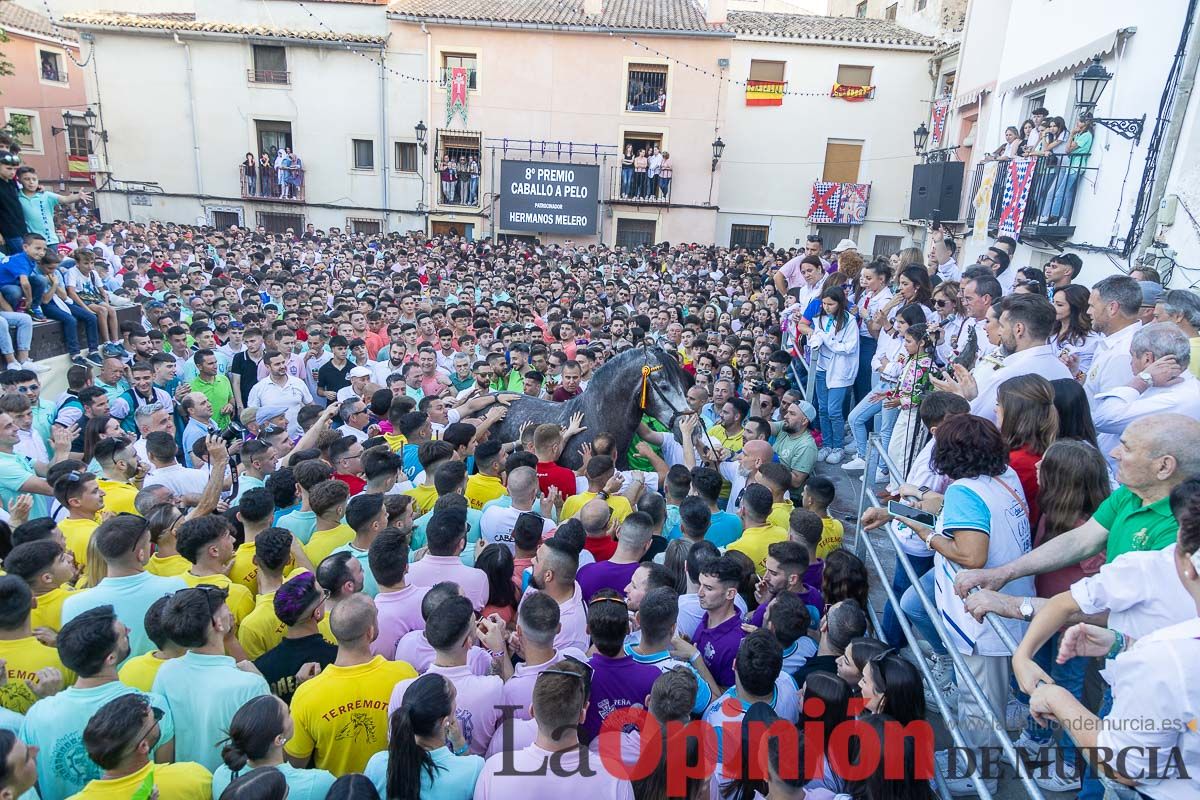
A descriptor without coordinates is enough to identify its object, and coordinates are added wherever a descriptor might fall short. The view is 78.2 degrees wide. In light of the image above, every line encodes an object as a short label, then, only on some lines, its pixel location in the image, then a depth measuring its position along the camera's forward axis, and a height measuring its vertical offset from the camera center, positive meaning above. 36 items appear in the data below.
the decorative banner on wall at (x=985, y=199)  14.18 +0.31
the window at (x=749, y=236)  29.64 -1.41
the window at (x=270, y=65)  27.33 +3.63
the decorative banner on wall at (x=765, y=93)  28.41 +3.98
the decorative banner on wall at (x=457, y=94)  26.53 +2.95
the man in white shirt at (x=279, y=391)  8.07 -2.38
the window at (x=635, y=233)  27.56 -1.49
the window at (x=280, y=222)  28.28 -2.03
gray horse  6.97 -1.89
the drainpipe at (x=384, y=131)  27.08 +1.54
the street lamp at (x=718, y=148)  26.33 +1.68
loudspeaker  18.52 +0.55
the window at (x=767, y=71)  28.47 +4.81
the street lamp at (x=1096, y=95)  9.91 +1.86
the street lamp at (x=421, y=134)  26.40 +1.47
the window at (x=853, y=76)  28.06 +4.77
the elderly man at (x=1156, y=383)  4.24 -0.89
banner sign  26.36 -0.38
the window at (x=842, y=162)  28.89 +1.64
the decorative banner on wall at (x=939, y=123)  24.08 +2.84
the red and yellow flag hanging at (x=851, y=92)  28.08 +4.18
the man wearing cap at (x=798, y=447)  6.98 -2.24
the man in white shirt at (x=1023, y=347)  4.75 -0.81
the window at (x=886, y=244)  29.20 -1.34
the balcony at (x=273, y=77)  27.42 +3.19
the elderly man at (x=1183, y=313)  5.31 -0.59
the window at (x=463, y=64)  26.69 +4.00
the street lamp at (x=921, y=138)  23.67 +2.32
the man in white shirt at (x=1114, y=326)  5.08 -0.70
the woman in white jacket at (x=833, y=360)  8.41 -1.75
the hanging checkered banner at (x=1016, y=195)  12.46 +0.37
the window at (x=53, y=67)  31.22 +3.48
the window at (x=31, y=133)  28.94 +0.67
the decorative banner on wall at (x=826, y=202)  28.55 +0.09
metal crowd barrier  2.44 -1.79
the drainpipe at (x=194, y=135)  27.05 +0.93
